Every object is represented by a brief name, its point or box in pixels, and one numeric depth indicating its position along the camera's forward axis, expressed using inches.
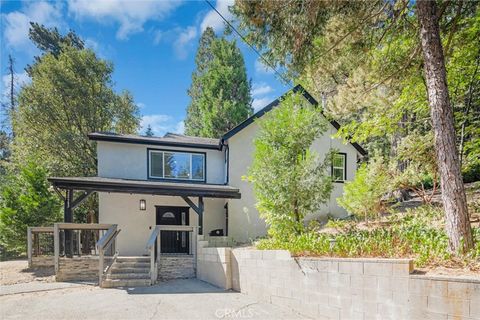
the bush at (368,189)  366.9
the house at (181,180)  453.4
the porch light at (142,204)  460.8
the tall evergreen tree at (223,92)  906.1
